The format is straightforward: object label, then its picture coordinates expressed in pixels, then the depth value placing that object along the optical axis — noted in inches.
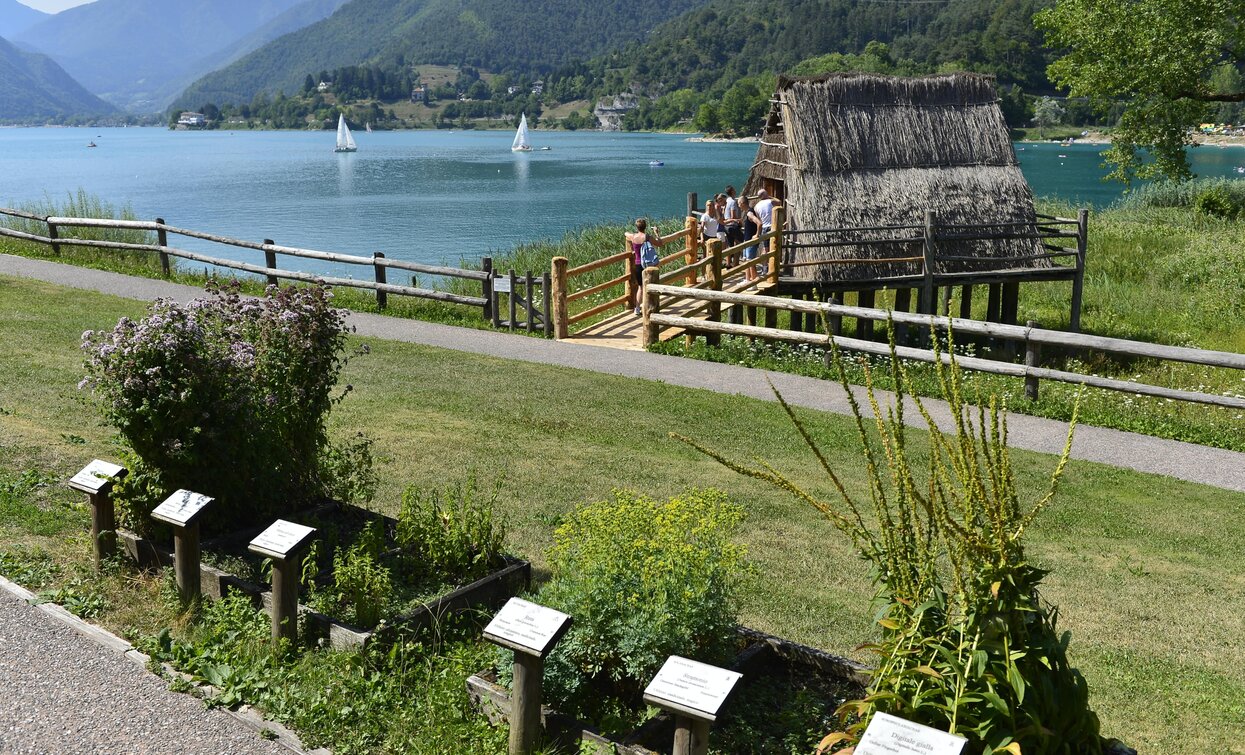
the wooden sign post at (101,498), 263.1
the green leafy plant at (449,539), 252.5
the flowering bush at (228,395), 253.6
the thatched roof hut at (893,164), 789.9
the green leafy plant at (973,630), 146.5
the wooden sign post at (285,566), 221.0
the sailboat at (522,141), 5302.7
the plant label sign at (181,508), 237.0
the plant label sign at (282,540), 220.1
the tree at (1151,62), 1213.1
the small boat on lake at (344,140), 5054.1
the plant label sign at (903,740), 138.4
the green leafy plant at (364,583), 227.5
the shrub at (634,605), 193.3
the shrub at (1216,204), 1362.0
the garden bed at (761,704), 185.6
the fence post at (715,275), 662.5
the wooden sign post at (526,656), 180.5
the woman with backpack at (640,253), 695.1
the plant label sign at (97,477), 262.7
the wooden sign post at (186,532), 237.9
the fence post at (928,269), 737.0
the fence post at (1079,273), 839.2
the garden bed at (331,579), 227.0
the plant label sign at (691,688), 158.9
